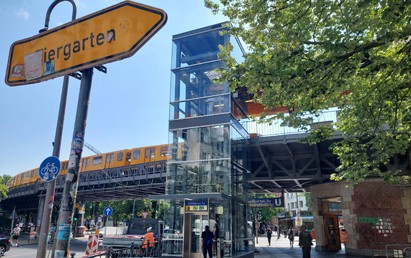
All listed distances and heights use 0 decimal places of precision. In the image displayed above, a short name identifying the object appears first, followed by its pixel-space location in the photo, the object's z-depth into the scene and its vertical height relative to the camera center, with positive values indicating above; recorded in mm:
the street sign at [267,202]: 23230 +1370
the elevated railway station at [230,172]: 15812 +2801
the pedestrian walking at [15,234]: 29431 -1379
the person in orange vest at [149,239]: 14184 -836
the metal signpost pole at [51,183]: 6828 +818
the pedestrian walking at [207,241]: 13461 -846
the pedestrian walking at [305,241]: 13141 -796
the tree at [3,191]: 45650 +3859
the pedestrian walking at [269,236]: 31256 -1424
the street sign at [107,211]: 21398 +570
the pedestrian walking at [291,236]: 25594 -1145
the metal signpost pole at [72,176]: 5469 +755
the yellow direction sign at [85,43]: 5730 +3344
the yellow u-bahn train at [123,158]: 32312 +6653
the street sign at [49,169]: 6797 +1048
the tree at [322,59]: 7156 +3805
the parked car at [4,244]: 18417 -1481
